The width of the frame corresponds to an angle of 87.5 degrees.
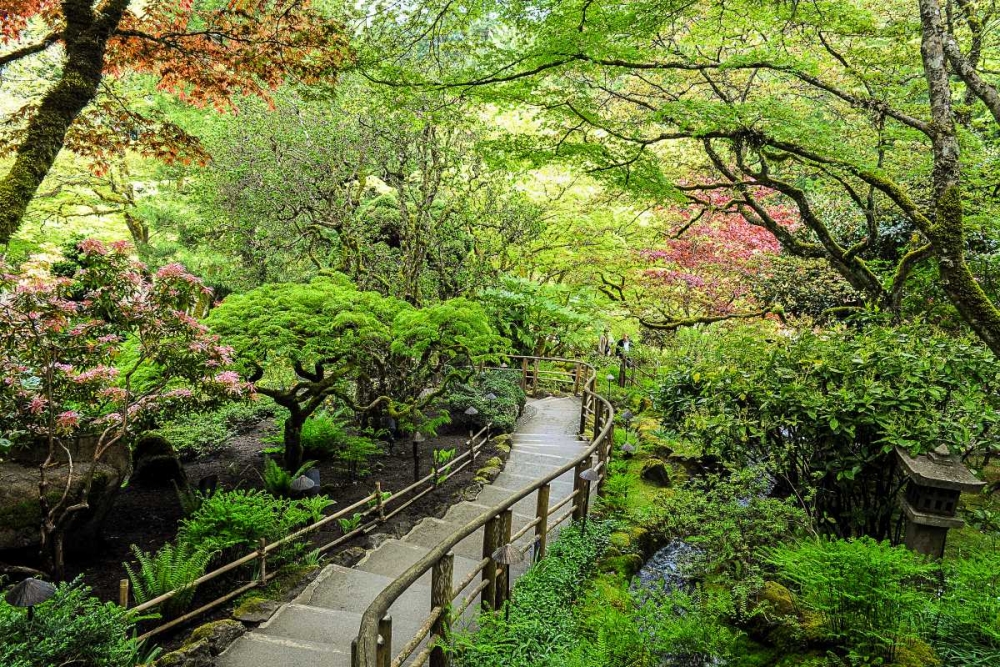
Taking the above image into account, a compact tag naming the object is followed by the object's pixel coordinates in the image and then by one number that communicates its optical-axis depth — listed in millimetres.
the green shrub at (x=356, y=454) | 8617
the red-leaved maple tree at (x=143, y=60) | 3859
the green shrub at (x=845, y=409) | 4875
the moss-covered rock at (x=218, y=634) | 4426
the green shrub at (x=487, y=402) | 11695
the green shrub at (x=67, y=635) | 3400
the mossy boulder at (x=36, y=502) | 5414
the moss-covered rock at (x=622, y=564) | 5848
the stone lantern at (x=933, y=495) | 4426
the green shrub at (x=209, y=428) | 10047
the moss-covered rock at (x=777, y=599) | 4340
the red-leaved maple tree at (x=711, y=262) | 13250
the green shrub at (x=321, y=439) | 9375
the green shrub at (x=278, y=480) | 7809
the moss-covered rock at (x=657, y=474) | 8664
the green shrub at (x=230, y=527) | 5686
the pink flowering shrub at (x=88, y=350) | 4629
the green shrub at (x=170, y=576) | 4934
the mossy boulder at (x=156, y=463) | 7992
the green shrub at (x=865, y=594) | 3383
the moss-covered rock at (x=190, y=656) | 4090
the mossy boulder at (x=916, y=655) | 3240
